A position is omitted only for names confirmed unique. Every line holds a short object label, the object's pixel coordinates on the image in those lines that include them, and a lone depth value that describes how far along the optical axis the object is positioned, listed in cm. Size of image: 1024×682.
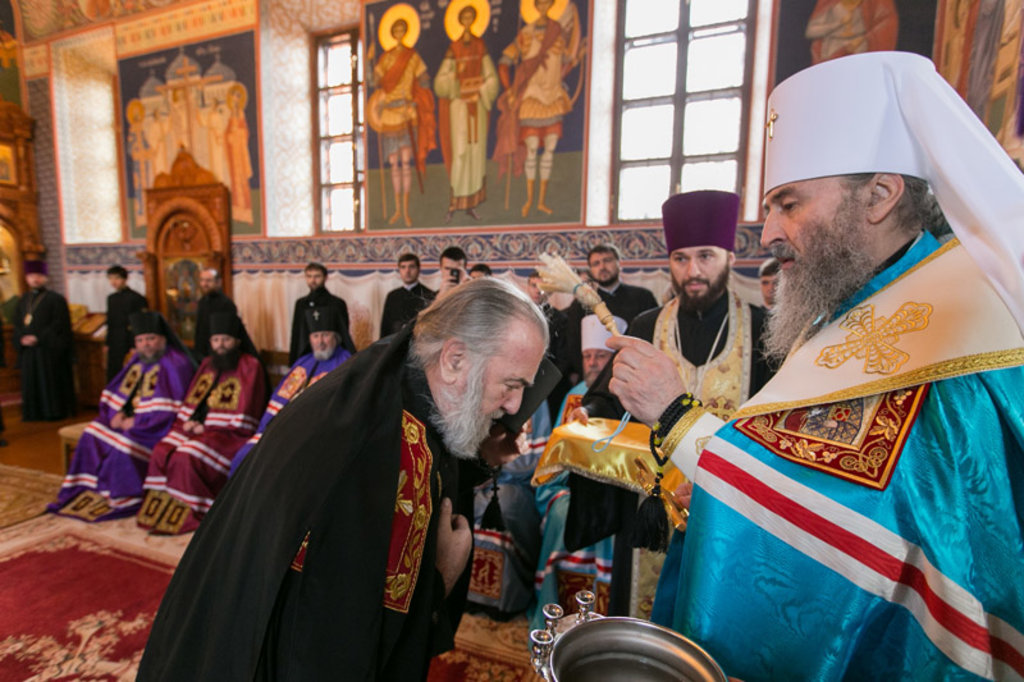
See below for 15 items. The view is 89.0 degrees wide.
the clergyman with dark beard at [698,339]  257
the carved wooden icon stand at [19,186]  954
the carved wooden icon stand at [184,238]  826
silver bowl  96
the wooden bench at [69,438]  514
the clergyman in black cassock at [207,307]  702
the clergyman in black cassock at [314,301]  668
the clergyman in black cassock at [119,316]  805
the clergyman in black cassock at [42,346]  789
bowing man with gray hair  126
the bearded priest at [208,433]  451
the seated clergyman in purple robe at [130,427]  486
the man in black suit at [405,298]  645
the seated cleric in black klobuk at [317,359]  507
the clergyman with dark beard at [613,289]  503
